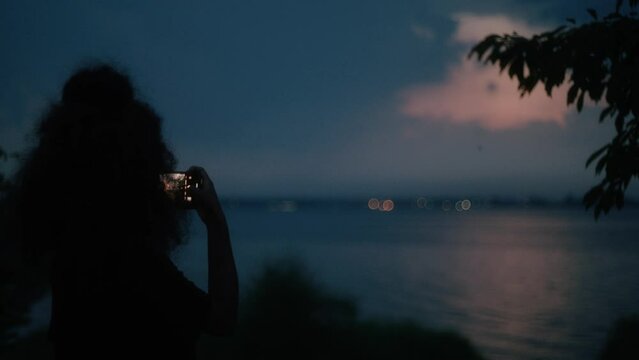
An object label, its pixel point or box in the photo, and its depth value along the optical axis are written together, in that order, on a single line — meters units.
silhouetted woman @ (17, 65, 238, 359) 1.68
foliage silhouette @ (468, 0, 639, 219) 4.01
